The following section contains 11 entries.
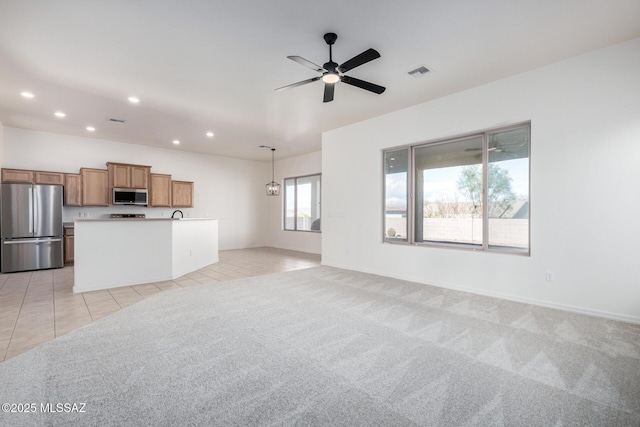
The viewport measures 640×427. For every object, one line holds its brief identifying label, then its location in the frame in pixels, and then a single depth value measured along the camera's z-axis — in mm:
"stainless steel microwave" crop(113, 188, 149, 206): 7199
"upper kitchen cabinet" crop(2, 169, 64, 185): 6145
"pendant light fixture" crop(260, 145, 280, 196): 8211
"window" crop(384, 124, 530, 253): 4207
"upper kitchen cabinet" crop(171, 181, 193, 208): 8250
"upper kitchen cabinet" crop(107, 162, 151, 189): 7230
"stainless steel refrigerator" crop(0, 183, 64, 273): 5852
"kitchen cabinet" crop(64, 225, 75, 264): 6660
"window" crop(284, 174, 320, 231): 9180
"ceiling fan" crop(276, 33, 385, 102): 2934
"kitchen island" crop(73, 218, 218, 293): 4480
